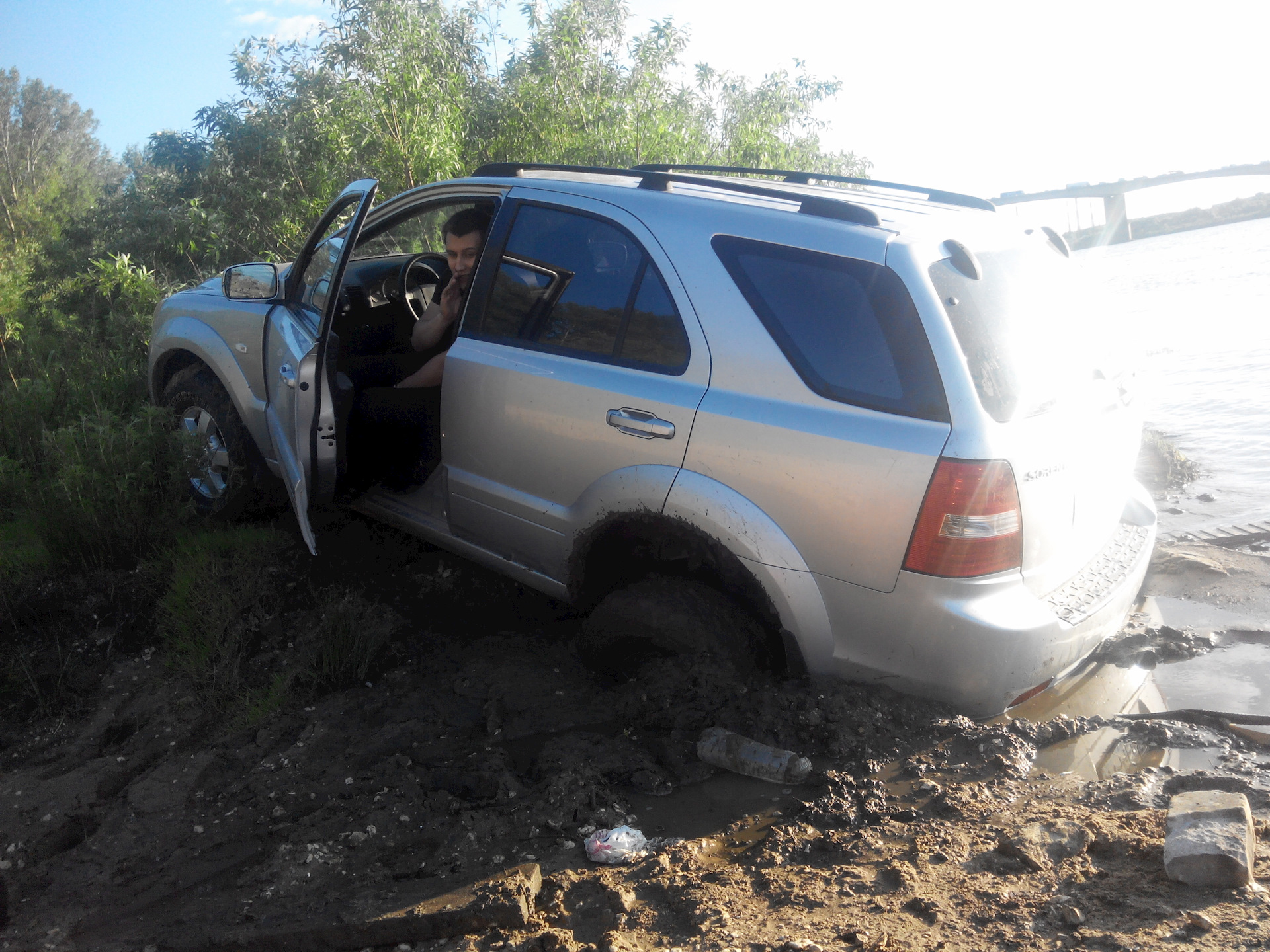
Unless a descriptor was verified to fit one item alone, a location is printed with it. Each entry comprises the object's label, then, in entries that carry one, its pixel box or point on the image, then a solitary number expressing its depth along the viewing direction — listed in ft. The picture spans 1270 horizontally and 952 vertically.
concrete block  6.79
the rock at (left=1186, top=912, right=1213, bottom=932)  6.41
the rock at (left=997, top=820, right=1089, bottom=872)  7.46
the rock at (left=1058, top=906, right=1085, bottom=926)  6.66
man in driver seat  13.26
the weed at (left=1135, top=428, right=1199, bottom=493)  21.75
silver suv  8.27
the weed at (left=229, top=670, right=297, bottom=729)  10.93
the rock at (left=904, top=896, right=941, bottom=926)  6.91
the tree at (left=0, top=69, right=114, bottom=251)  74.16
